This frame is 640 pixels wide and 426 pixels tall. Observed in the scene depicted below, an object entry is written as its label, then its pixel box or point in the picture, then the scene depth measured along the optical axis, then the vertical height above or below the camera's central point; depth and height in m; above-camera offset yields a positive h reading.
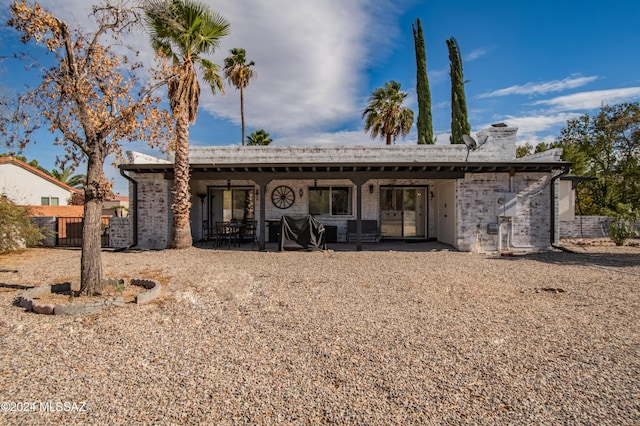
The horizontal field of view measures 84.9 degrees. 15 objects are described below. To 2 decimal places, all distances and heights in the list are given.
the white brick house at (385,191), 10.95 +0.81
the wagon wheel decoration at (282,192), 13.50 +0.78
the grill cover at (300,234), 11.02 -0.62
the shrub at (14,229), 10.27 -0.39
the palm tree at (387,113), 22.05 +6.46
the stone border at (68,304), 4.69 -1.24
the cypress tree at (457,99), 21.67 +7.27
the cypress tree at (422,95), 22.42 +7.73
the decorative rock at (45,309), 4.69 -1.25
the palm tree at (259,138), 25.66 +5.66
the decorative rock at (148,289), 5.32 -1.24
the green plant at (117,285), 5.86 -1.20
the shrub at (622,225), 12.31 -0.47
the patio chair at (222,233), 12.11 -0.64
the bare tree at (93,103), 5.43 +1.80
